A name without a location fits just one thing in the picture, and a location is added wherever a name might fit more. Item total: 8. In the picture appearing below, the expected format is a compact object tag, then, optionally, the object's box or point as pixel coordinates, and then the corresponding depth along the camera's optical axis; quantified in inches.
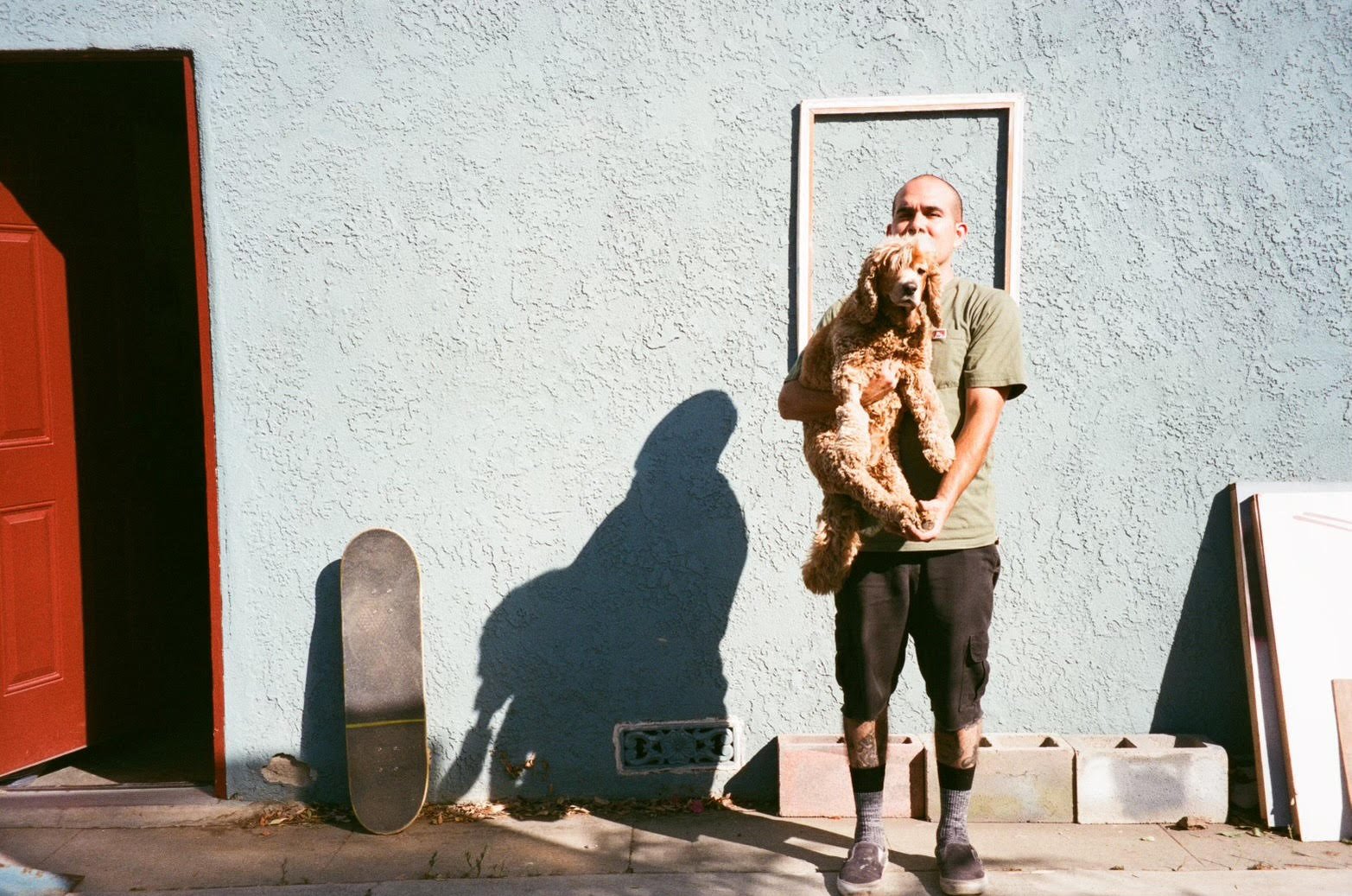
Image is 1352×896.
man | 106.0
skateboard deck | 131.5
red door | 144.2
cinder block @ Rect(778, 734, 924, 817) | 130.0
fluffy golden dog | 93.8
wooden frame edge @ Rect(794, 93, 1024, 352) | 128.0
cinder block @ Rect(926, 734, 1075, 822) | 128.3
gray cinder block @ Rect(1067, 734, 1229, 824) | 127.9
